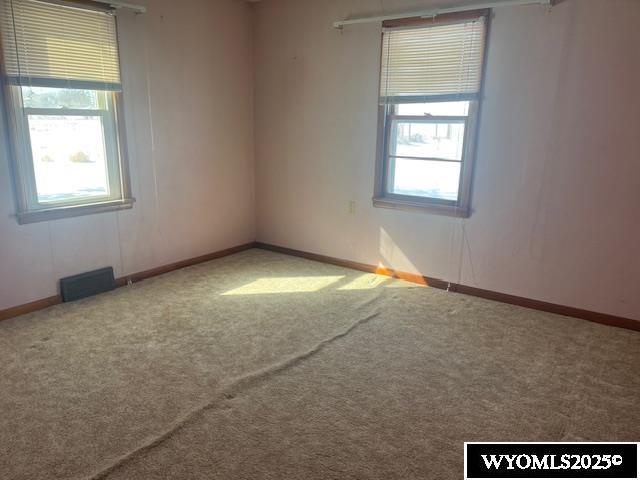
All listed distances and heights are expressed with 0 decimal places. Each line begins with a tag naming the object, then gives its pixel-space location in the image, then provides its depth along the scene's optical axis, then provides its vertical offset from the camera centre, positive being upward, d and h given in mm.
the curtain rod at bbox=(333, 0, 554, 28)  3301 +1006
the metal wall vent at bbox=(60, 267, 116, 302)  3645 -1185
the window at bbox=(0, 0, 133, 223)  3182 +191
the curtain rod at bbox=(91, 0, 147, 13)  3537 +993
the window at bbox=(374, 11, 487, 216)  3627 +265
